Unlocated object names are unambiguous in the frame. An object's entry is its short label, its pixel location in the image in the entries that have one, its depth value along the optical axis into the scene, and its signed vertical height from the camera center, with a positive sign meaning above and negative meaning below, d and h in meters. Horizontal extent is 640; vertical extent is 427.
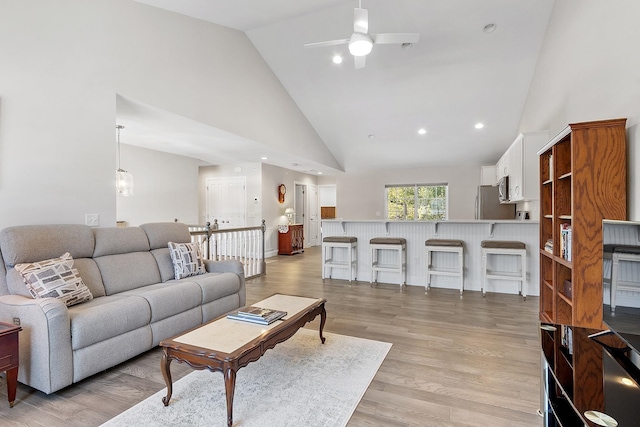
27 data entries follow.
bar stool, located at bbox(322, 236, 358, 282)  5.29 -0.72
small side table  1.92 -0.86
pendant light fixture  4.64 +0.43
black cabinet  0.96 -0.61
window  8.87 +0.27
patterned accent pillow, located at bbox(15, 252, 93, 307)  2.36 -0.51
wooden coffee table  1.76 -0.78
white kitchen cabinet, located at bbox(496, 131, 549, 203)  4.30 +0.63
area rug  1.87 -1.20
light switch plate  3.24 -0.07
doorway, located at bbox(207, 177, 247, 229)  8.27 +0.27
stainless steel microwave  5.29 +0.35
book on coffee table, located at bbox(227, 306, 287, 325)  2.24 -0.74
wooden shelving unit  2.15 +0.07
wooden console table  8.54 -0.76
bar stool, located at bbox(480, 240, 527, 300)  4.30 -0.61
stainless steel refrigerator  6.51 +0.08
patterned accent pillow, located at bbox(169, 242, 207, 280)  3.54 -0.54
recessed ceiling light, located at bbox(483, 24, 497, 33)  4.31 +2.46
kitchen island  4.60 -0.51
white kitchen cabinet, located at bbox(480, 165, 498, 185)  7.18 +0.79
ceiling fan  3.10 +1.77
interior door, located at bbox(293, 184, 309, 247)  9.80 +0.11
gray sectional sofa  2.10 -0.71
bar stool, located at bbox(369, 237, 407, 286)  4.98 -0.69
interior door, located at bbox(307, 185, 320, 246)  10.51 -0.12
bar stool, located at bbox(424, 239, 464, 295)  4.62 -0.58
